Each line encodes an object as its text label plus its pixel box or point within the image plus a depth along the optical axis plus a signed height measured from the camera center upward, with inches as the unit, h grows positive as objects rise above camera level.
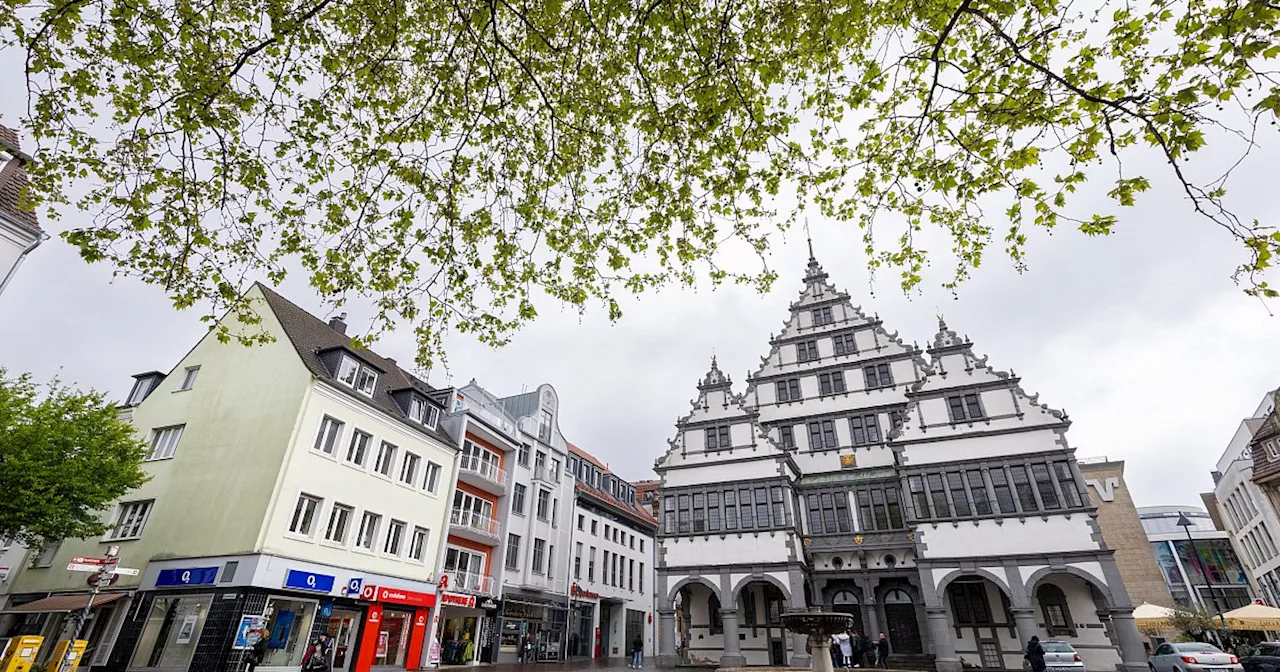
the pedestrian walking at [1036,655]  753.0 -8.9
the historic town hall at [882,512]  912.3 +216.4
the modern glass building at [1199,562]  2185.0 +310.9
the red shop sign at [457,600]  976.3 +64.2
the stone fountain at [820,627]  559.5 +16.0
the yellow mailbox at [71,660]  565.3 -20.1
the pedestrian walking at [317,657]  669.9 -18.8
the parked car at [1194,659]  672.4 -10.8
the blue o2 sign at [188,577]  713.0 +69.7
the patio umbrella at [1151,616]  986.1 +50.9
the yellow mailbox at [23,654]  529.3 -14.3
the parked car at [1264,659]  732.7 -11.2
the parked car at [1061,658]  775.1 -13.0
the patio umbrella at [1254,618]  866.8 +43.6
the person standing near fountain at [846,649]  880.3 -5.0
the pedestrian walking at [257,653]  662.5 -14.2
